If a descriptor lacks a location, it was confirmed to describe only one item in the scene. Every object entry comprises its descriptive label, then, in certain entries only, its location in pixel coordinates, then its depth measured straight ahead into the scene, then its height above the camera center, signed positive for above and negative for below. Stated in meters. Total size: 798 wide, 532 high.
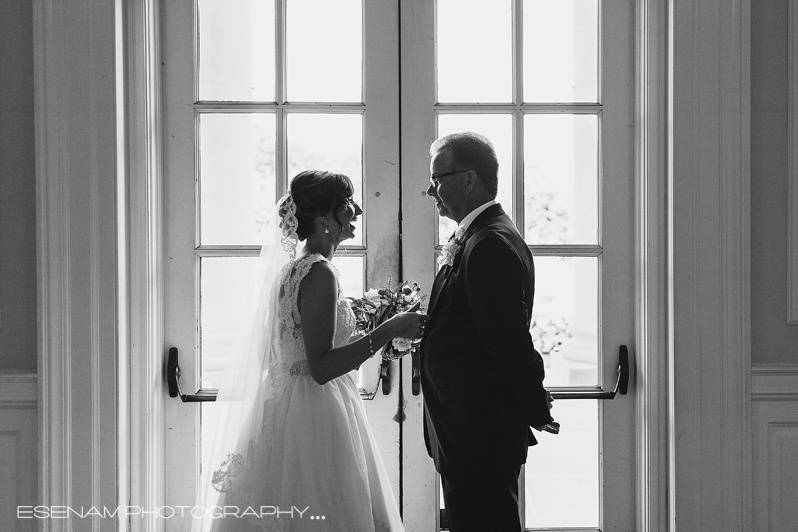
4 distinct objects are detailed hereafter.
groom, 2.05 -0.30
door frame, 2.35 +0.05
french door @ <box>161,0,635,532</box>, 2.66 +0.37
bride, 2.16 -0.42
